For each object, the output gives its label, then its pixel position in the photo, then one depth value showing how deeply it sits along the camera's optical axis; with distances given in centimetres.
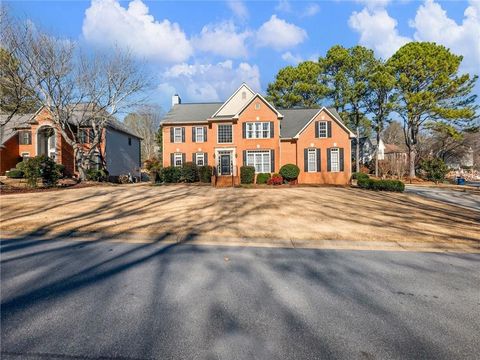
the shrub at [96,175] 2389
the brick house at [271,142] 2322
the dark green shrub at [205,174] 2266
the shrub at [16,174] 2561
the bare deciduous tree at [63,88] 1814
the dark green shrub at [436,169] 2434
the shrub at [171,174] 2244
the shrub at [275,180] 2184
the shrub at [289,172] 2242
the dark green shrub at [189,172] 2252
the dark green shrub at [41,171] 1669
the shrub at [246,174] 2208
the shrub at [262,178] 2241
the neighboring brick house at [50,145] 2795
